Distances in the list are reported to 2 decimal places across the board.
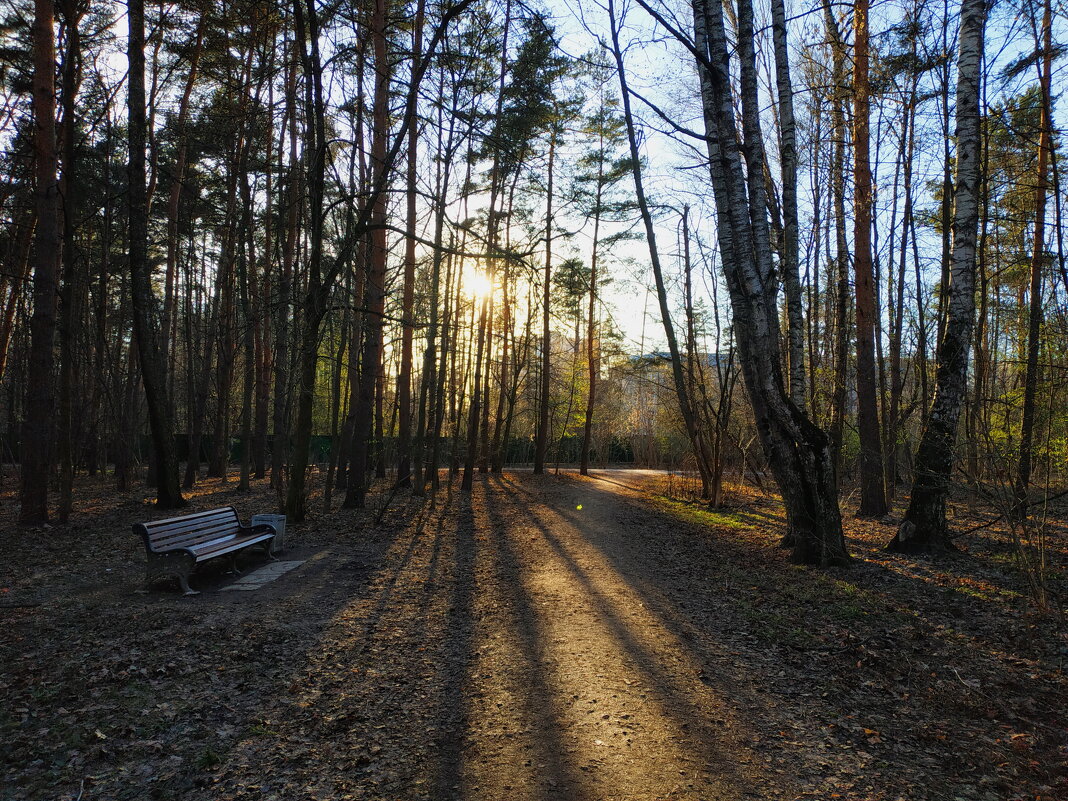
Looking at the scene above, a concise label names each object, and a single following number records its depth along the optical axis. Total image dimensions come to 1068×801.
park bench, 5.92
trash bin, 7.94
